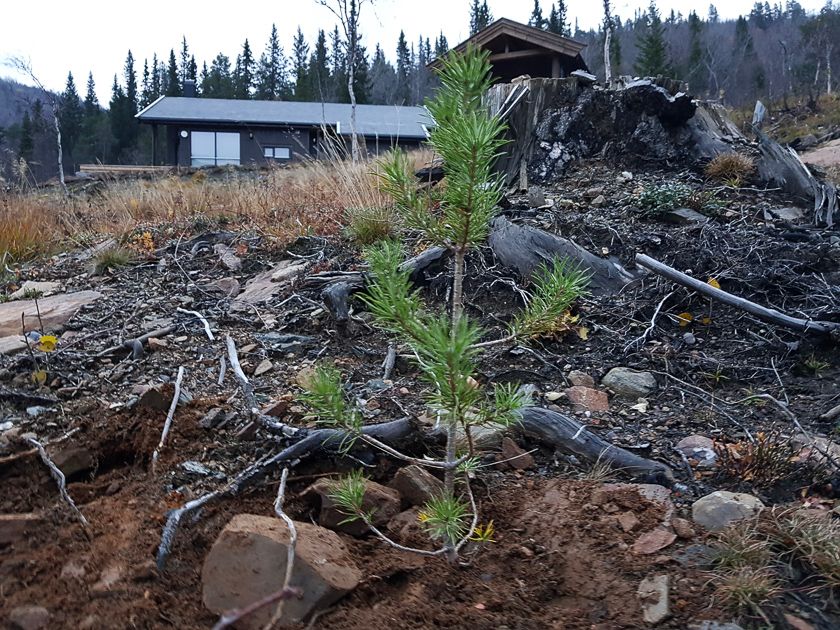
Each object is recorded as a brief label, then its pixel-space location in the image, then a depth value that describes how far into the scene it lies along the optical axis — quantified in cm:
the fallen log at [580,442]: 225
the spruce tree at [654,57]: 3538
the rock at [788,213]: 531
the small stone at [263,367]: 308
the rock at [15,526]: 178
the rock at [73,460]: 215
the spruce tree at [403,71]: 5722
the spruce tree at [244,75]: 6001
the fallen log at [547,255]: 405
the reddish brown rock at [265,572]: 151
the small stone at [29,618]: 147
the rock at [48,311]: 384
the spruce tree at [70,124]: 5169
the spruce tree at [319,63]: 4934
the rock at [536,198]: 543
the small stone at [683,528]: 182
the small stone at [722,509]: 186
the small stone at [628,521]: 186
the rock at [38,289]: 476
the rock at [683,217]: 506
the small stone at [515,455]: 227
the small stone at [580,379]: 304
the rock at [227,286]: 457
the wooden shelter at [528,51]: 1370
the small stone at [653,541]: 177
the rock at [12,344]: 326
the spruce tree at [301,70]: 4816
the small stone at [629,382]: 296
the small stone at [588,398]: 280
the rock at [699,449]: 230
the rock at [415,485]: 194
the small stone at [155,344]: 332
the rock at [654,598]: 151
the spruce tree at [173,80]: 5730
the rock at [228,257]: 515
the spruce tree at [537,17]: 5692
